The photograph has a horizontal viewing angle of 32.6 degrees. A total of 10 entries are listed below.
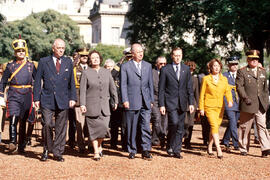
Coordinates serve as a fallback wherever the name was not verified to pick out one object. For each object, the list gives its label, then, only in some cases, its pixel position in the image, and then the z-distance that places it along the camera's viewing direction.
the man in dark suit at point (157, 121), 10.63
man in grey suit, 9.11
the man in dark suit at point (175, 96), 9.29
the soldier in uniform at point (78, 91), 9.64
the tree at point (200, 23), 19.80
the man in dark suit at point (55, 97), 8.63
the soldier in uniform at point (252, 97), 9.66
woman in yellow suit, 9.42
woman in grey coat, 8.85
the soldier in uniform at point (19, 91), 9.45
